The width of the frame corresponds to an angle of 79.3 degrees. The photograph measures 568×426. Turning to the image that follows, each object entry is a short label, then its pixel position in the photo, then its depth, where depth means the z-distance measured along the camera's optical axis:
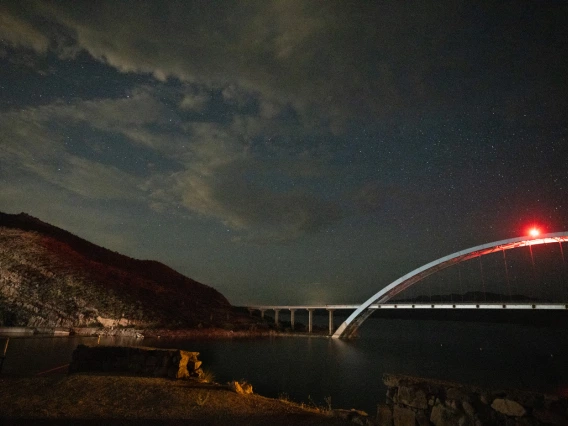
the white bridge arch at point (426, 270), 47.83
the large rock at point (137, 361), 11.19
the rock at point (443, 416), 5.89
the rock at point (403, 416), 6.38
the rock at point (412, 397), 6.33
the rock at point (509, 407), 5.50
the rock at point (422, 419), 6.21
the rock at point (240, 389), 10.08
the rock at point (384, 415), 6.72
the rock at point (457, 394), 5.95
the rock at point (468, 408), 5.81
